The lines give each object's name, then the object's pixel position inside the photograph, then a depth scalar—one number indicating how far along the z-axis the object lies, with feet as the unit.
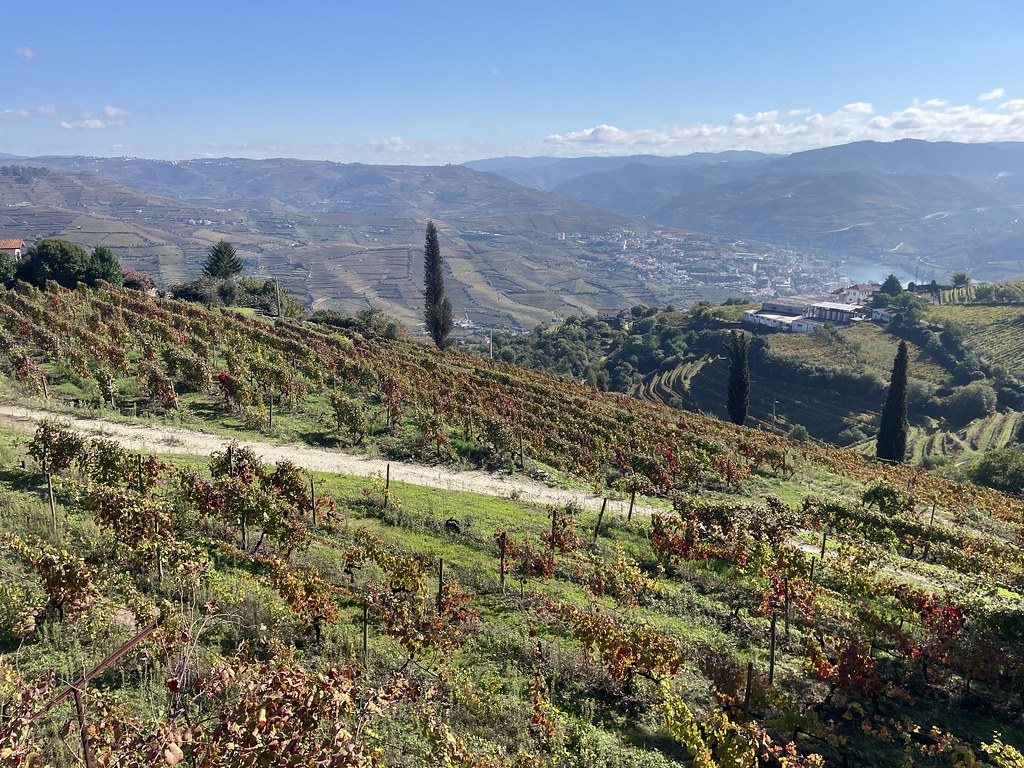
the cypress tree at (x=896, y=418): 127.65
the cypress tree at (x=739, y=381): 149.21
